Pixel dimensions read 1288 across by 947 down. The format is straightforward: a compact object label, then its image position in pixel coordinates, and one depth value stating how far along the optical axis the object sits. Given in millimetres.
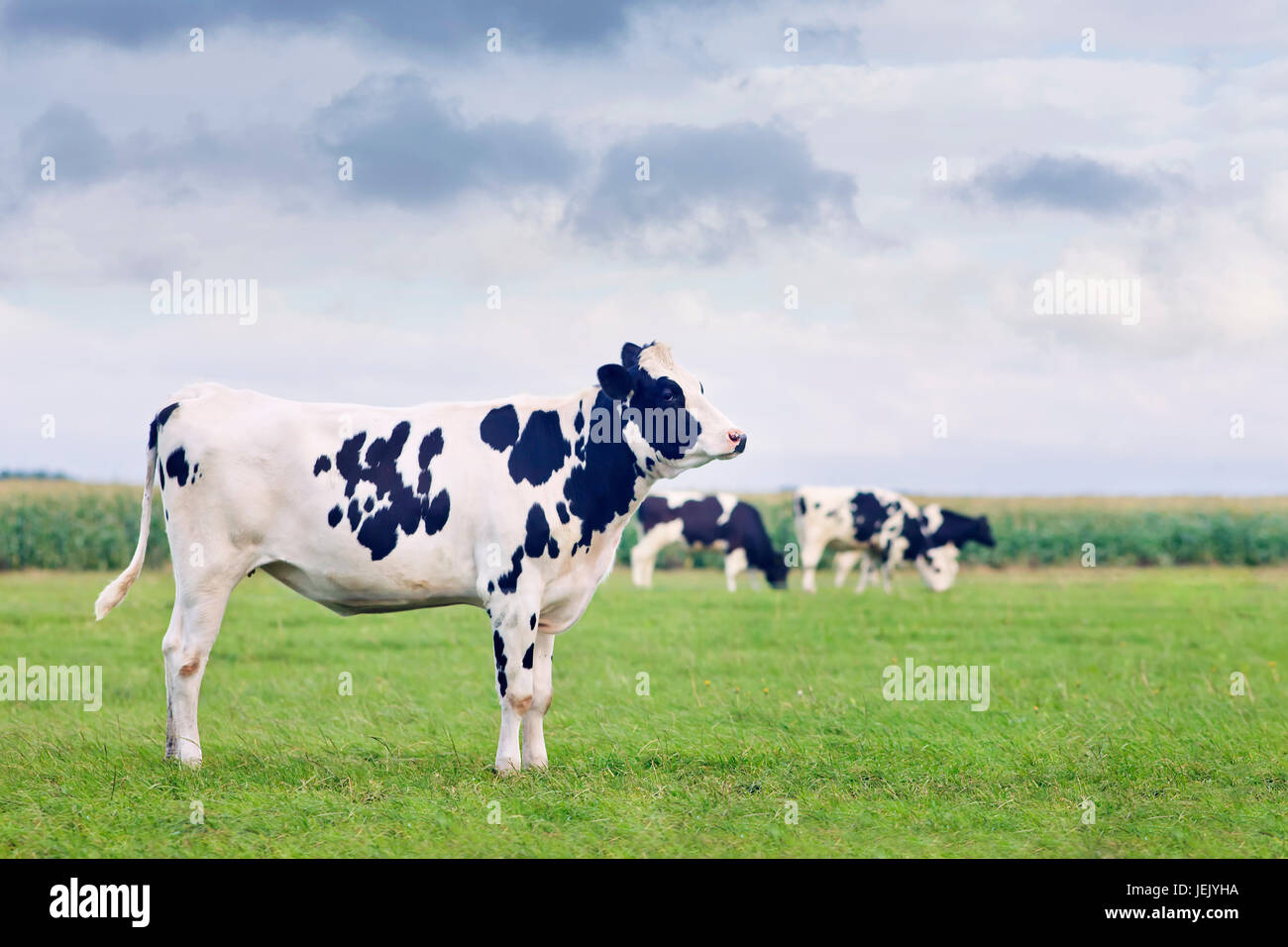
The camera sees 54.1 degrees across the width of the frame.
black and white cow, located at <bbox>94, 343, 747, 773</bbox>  8812
